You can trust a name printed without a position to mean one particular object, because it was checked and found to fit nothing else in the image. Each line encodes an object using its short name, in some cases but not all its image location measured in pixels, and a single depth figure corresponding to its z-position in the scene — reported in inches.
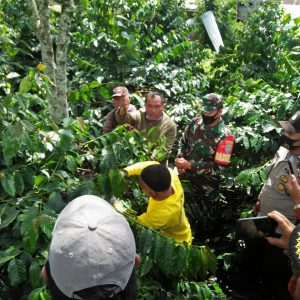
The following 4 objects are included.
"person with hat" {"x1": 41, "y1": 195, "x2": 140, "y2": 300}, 48.2
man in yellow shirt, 106.0
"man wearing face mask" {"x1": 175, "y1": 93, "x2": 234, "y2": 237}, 147.4
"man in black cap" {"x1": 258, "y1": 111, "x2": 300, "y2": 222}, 119.3
